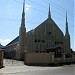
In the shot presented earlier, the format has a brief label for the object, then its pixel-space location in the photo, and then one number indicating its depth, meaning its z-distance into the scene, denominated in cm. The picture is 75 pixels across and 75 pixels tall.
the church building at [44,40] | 2217
